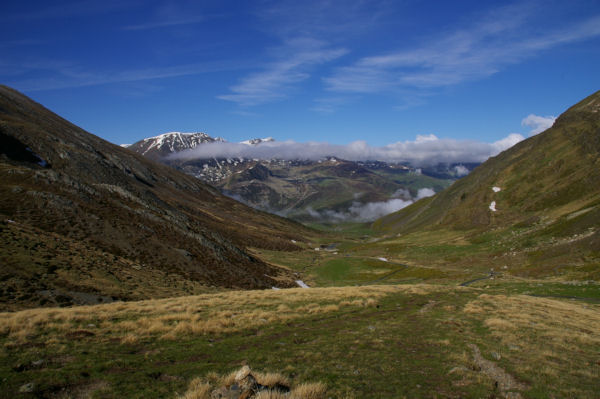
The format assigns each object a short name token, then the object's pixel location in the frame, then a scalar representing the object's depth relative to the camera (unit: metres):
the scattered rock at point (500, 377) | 13.48
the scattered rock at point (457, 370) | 15.39
